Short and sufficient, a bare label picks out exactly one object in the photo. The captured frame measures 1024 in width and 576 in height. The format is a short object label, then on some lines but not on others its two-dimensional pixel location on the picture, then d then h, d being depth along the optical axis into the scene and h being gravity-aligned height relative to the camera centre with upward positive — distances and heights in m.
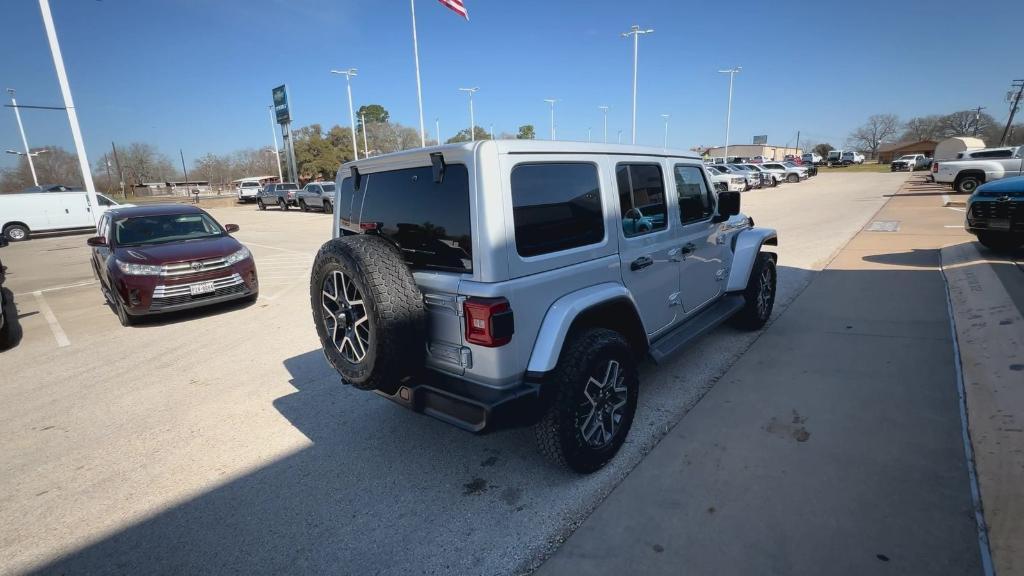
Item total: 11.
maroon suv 6.09 -0.95
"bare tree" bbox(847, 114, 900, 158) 114.38 +5.42
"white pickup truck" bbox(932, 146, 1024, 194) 17.36 -0.56
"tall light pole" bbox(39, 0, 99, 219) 12.76 +2.48
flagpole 30.78 +7.70
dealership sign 47.46 +7.66
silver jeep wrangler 2.42 -0.61
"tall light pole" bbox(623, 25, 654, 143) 39.19 +10.82
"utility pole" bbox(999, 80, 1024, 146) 56.45 +5.39
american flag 22.17 +7.70
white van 18.88 -0.75
